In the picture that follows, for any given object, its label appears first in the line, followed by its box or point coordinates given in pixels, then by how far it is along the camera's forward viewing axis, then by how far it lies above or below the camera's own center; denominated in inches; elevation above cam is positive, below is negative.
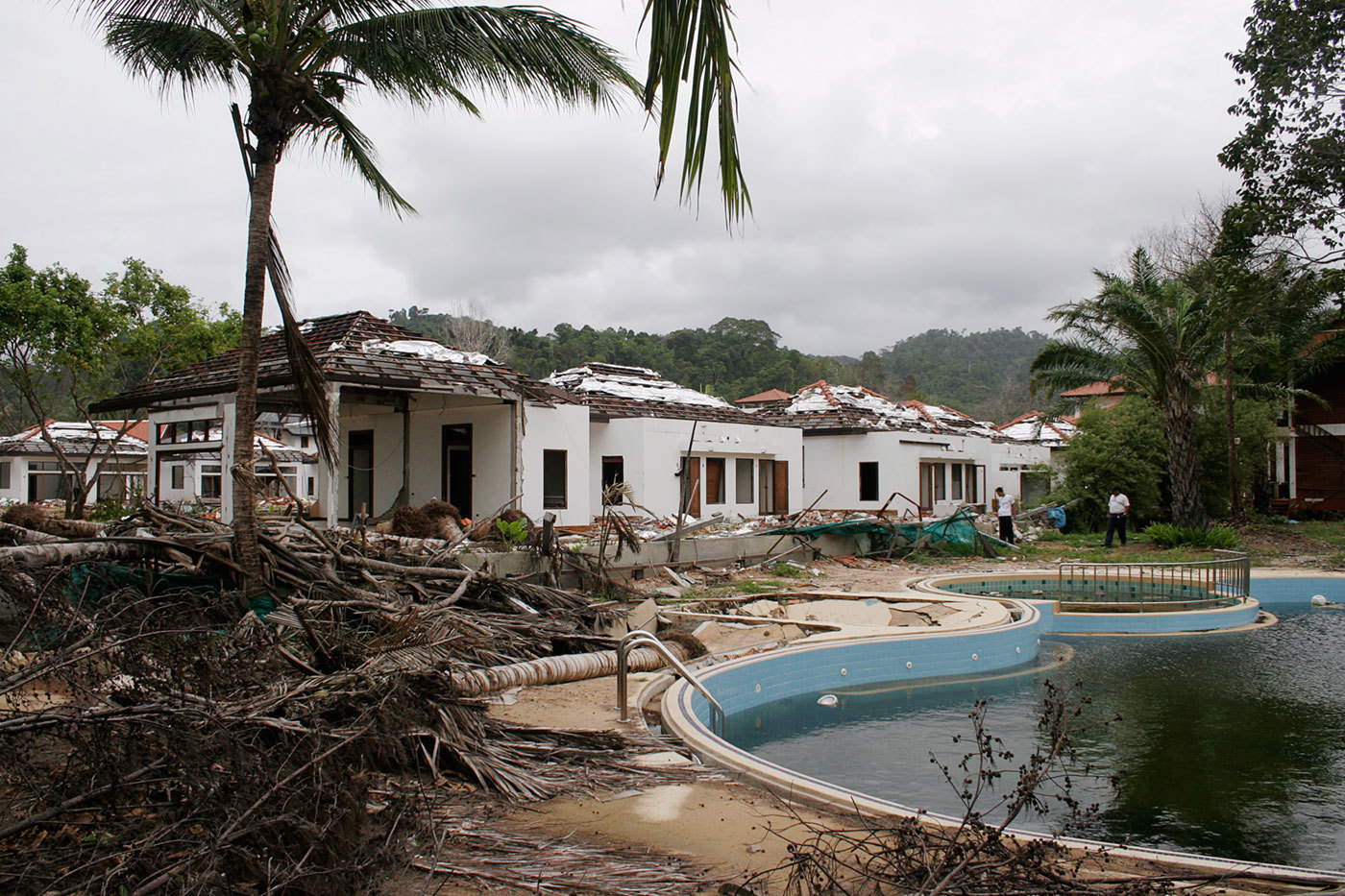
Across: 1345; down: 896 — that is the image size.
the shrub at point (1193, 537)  772.0 -59.7
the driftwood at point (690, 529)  633.7 -45.9
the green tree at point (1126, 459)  971.9 +11.3
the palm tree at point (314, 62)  274.4 +137.1
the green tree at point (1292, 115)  682.8 +279.6
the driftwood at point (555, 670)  300.6 -73.7
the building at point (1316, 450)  1140.5 +24.4
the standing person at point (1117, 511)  814.5 -38.2
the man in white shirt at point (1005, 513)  861.8 -42.1
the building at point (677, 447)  895.1 +24.0
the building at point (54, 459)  1170.6 +13.6
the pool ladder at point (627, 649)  264.0 -57.1
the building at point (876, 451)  1136.8 +22.8
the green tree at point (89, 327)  772.0 +137.3
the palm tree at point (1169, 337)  847.7 +127.0
